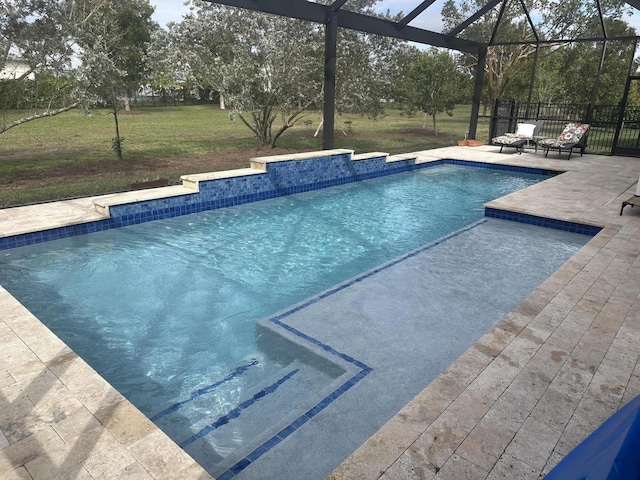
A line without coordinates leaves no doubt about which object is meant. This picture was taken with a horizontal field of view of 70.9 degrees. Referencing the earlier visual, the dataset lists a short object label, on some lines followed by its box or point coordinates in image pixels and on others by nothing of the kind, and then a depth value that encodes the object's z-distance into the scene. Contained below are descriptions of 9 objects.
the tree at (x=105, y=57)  8.28
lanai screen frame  7.83
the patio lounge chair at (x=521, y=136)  12.84
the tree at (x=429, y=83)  16.73
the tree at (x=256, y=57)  10.69
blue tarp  1.05
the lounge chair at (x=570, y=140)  12.12
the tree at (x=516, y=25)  14.45
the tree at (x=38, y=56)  7.51
